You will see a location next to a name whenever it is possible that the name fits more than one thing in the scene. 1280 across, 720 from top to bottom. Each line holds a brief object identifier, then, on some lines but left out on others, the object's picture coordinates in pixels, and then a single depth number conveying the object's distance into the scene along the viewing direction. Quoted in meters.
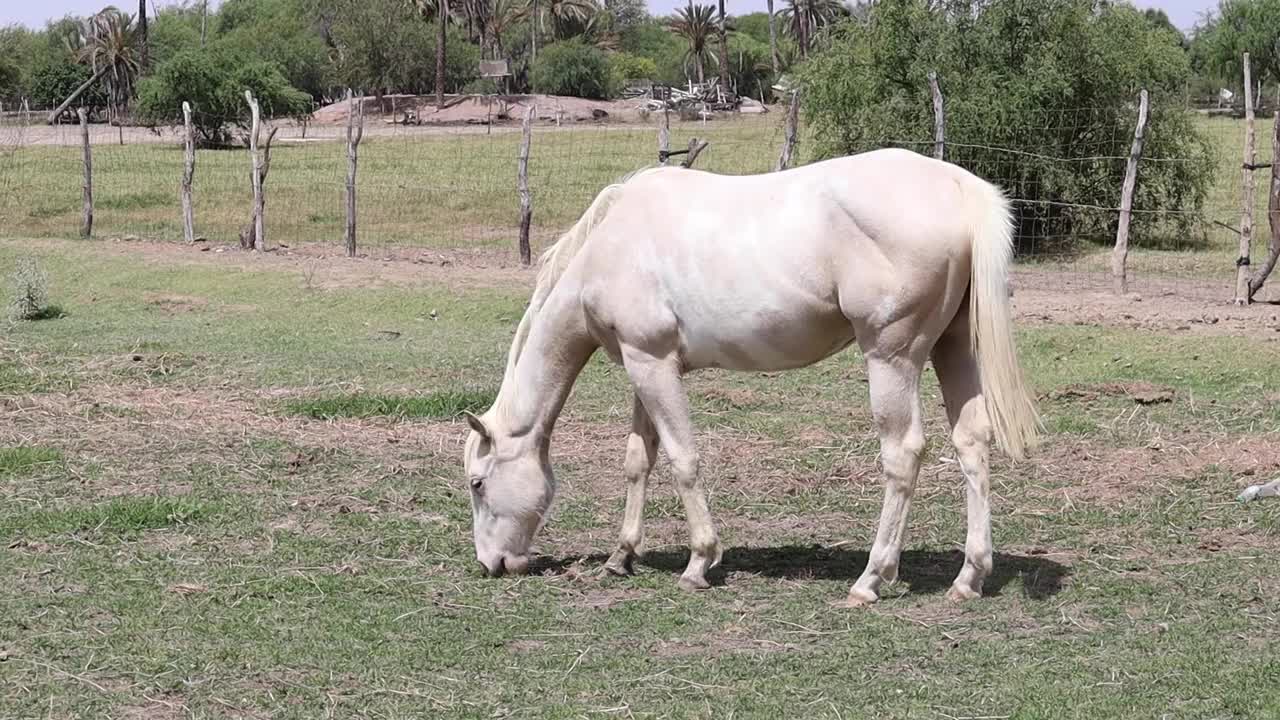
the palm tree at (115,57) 59.31
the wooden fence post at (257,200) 19.52
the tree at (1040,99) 19.02
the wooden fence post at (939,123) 15.98
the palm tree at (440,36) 59.53
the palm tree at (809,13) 79.69
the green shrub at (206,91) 39.47
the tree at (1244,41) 49.00
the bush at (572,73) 69.12
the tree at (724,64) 65.00
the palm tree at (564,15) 86.75
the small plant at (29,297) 14.81
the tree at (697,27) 75.50
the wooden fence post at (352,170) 18.95
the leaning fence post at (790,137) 16.78
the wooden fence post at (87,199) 21.33
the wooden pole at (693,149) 15.05
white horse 5.68
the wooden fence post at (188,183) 20.48
